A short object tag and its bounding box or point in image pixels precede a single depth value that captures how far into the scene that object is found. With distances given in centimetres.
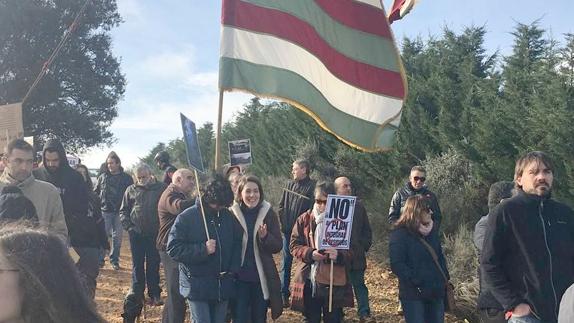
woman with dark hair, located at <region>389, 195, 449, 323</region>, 504
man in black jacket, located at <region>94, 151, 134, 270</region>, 991
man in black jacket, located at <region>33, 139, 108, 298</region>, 535
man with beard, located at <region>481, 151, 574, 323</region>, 369
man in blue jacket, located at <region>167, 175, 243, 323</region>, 474
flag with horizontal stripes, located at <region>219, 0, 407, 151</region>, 534
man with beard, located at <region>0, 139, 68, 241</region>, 452
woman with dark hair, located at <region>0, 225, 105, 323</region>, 153
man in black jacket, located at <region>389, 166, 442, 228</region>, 729
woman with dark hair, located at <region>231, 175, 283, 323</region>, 520
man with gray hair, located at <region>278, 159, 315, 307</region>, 790
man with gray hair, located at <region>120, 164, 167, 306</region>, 726
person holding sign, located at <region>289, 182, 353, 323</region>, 560
